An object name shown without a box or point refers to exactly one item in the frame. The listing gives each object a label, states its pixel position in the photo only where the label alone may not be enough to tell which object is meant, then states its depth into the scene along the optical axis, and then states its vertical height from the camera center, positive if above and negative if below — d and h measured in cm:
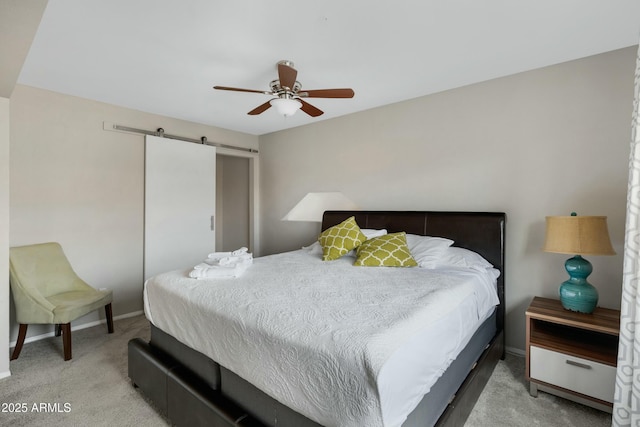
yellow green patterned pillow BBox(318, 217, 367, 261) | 289 -32
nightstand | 181 -94
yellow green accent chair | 247 -80
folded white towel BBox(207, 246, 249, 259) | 245 -40
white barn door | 372 +5
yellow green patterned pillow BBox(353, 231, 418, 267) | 253 -40
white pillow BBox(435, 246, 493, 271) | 248 -44
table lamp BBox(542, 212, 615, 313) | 192 -25
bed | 108 -78
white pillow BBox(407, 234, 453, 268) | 252 -36
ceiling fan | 211 +87
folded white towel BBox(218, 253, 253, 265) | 227 -42
